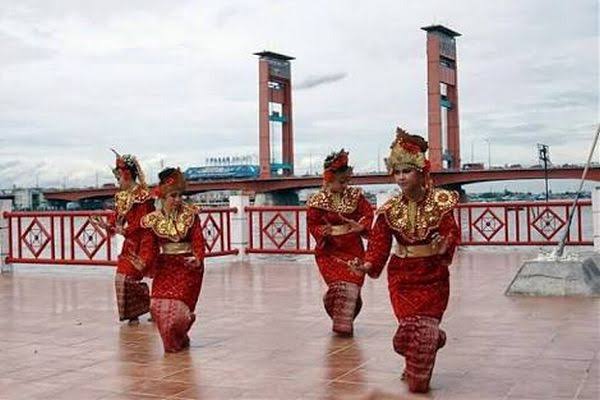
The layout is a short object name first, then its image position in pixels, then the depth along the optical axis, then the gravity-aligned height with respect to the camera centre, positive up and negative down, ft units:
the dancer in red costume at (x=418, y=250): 15.92 -1.09
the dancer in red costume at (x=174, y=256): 20.36 -1.42
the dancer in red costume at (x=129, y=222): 24.53 -0.72
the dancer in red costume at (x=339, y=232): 22.13 -1.00
